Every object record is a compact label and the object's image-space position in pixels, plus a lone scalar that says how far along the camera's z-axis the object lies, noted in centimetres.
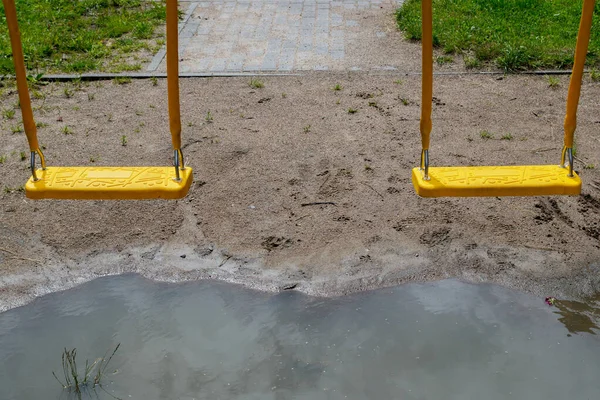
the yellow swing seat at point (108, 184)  330
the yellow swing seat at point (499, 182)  330
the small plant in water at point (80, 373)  398
